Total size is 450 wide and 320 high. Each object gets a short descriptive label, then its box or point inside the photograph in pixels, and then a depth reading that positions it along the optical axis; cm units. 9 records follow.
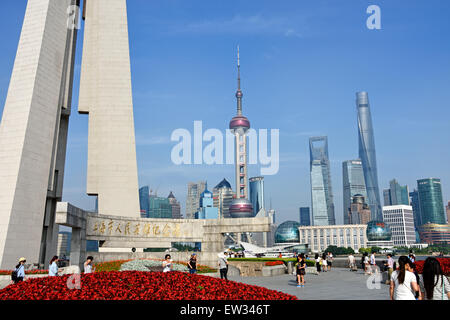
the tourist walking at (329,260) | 2921
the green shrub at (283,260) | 2684
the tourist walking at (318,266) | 2546
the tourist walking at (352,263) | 2666
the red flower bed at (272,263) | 2546
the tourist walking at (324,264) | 2697
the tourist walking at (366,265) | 2314
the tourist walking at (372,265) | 2270
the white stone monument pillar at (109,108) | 3148
